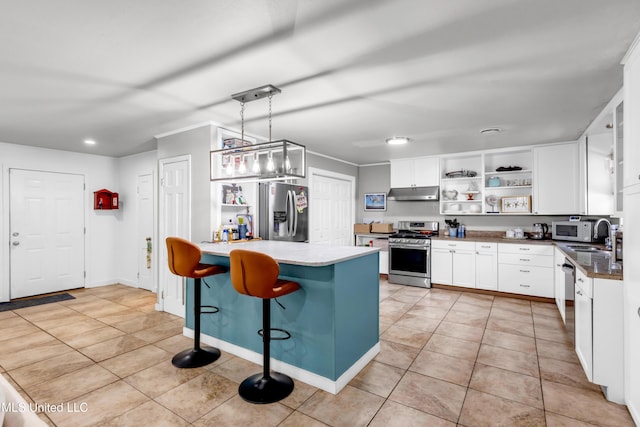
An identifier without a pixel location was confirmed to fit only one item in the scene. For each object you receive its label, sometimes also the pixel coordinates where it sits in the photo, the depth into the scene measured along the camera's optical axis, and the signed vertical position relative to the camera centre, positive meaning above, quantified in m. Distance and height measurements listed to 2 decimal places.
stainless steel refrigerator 4.38 +0.01
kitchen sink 3.62 -0.43
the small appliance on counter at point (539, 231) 5.09 -0.30
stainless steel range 5.59 -0.82
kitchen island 2.41 -0.88
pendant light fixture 2.75 +0.57
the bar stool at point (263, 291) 2.17 -0.56
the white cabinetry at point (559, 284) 3.45 -0.87
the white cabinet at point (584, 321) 2.36 -0.88
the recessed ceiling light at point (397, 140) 4.52 +1.06
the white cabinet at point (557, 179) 4.75 +0.52
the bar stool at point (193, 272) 2.72 -0.53
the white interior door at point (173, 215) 3.98 -0.03
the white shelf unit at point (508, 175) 5.27 +0.65
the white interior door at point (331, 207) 5.70 +0.11
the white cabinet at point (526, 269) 4.65 -0.86
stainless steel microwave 4.33 -0.26
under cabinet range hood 5.81 +0.37
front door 4.91 -0.32
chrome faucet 3.74 -0.33
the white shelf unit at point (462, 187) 5.68 +0.48
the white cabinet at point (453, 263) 5.25 -0.85
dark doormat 4.57 -1.36
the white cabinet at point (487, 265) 5.04 -0.85
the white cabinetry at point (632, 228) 1.96 -0.10
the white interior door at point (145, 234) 5.44 -0.38
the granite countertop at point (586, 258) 2.29 -0.43
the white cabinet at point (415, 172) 5.86 +0.78
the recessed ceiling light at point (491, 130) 4.10 +1.09
